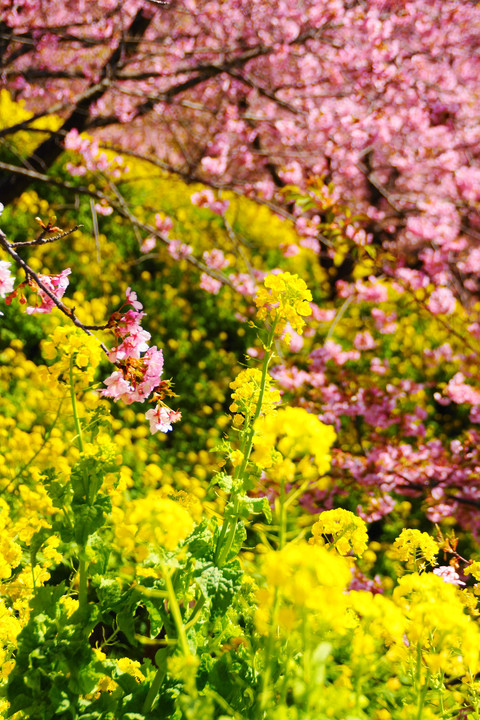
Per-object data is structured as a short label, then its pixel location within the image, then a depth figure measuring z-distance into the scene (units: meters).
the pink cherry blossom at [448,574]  1.74
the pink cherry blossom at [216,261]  3.53
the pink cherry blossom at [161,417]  1.72
